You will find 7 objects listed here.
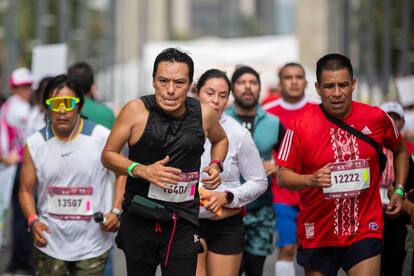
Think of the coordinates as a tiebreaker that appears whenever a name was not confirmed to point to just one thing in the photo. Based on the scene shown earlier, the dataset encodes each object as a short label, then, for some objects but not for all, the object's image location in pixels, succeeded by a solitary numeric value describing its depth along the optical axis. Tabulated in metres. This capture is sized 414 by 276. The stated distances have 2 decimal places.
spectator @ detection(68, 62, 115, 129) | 16.48
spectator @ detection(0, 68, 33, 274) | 19.89
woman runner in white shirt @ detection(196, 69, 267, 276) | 13.48
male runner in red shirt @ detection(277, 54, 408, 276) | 12.43
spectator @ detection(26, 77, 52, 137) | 18.97
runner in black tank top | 11.50
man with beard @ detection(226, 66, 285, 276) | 15.67
